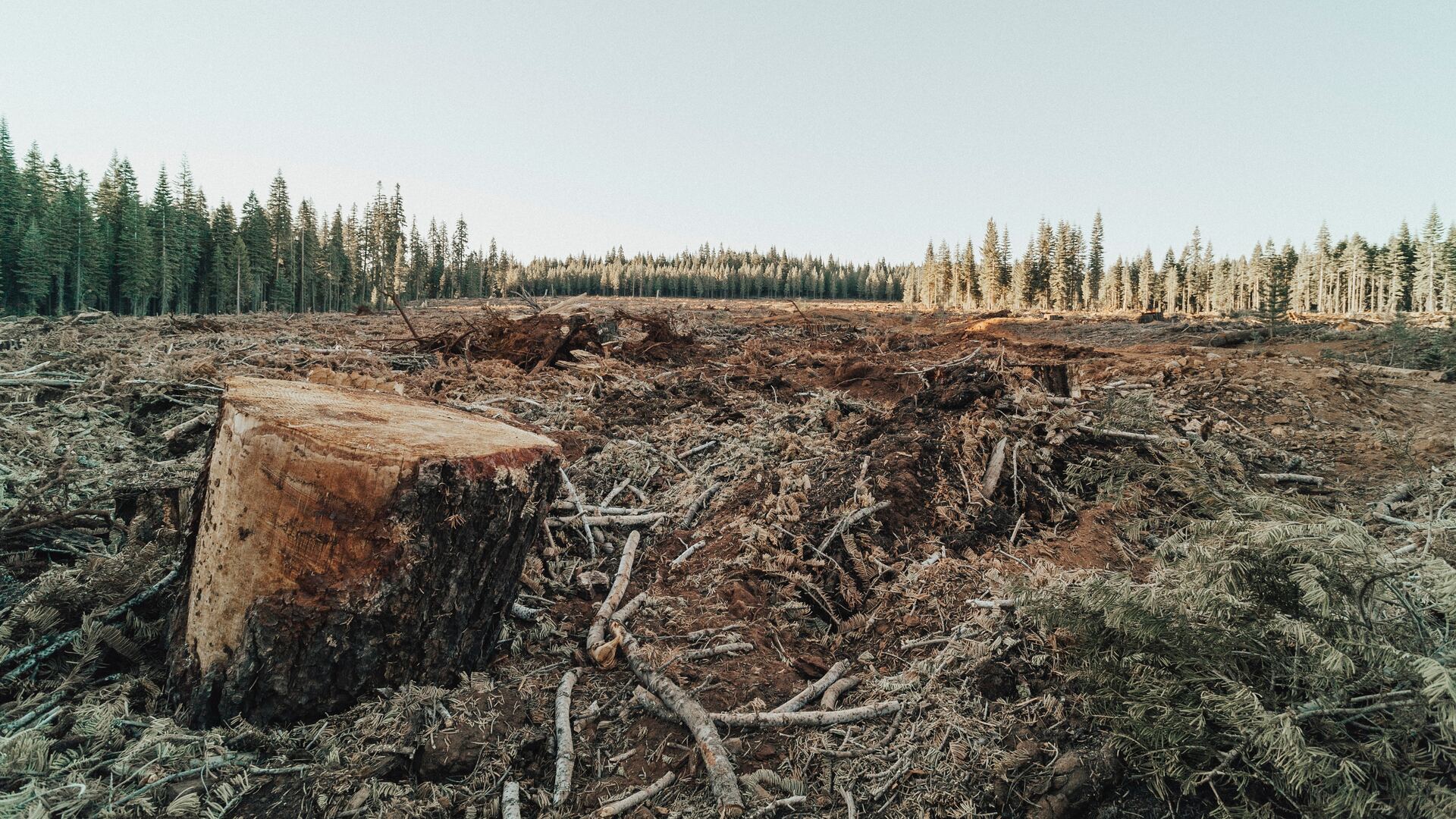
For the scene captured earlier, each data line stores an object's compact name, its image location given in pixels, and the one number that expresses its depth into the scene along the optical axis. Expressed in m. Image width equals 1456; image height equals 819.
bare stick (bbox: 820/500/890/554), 4.64
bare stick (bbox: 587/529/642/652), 3.67
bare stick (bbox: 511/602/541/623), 3.90
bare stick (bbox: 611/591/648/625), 3.89
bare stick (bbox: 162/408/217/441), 5.61
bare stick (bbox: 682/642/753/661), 3.54
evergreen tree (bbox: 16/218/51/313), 46.16
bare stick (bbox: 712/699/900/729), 3.00
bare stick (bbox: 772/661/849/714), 3.16
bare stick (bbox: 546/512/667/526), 5.10
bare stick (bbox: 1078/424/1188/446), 5.77
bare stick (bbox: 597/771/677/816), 2.53
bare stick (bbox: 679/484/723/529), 5.26
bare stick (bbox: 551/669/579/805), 2.64
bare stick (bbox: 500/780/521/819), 2.50
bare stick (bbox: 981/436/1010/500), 5.14
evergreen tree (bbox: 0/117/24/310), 47.04
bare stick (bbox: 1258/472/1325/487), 6.25
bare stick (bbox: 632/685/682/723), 3.05
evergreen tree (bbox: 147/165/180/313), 51.91
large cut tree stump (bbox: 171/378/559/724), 2.79
